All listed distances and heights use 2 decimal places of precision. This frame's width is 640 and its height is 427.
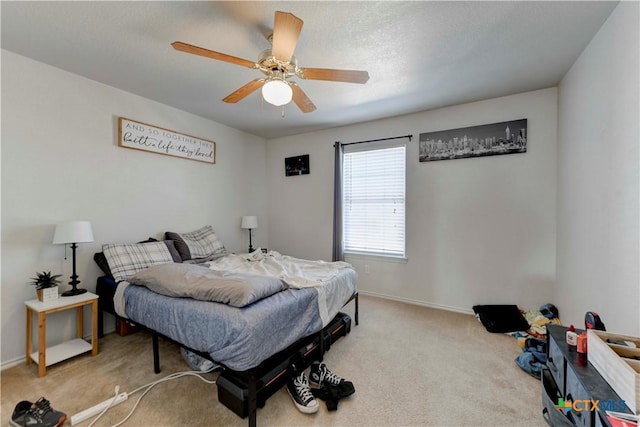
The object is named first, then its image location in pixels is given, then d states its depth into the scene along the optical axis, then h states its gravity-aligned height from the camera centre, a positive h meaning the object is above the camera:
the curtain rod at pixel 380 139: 3.52 +1.08
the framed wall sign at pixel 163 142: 2.87 +0.91
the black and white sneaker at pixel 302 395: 1.62 -1.19
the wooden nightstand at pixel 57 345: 2.01 -1.02
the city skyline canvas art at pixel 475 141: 2.92 +0.88
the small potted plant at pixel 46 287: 2.16 -0.62
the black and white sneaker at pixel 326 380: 1.77 -1.20
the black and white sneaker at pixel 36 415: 1.48 -1.19
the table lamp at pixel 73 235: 2.18 -0.19
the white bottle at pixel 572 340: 1.29 -0.64
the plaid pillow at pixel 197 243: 3.15 -0.38
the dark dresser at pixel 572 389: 0.96 -0.75
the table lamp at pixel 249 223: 4.13 -0.15
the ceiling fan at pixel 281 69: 1.51 +1.01
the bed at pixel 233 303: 1.50 -0.63
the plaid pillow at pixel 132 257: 2.47 -0.44
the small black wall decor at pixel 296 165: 4.39 +0.84
